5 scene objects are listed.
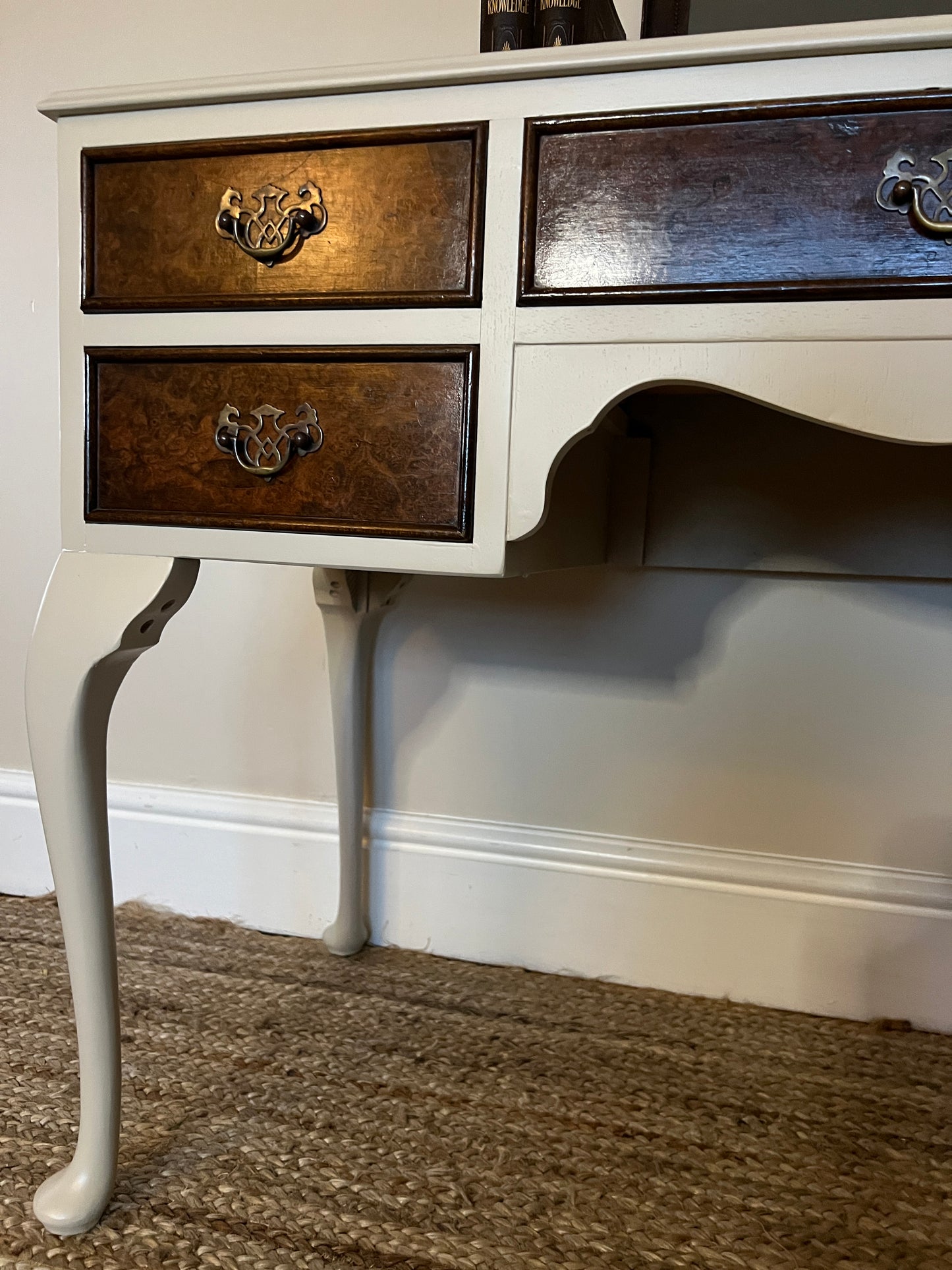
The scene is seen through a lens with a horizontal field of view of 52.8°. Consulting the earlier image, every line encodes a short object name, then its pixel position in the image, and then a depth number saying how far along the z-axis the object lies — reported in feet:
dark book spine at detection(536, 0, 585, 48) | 2.35
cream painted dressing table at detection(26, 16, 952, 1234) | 1.86
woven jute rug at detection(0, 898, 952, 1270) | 2.33
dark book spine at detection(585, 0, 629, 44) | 2.44
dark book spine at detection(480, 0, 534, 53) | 2.43
